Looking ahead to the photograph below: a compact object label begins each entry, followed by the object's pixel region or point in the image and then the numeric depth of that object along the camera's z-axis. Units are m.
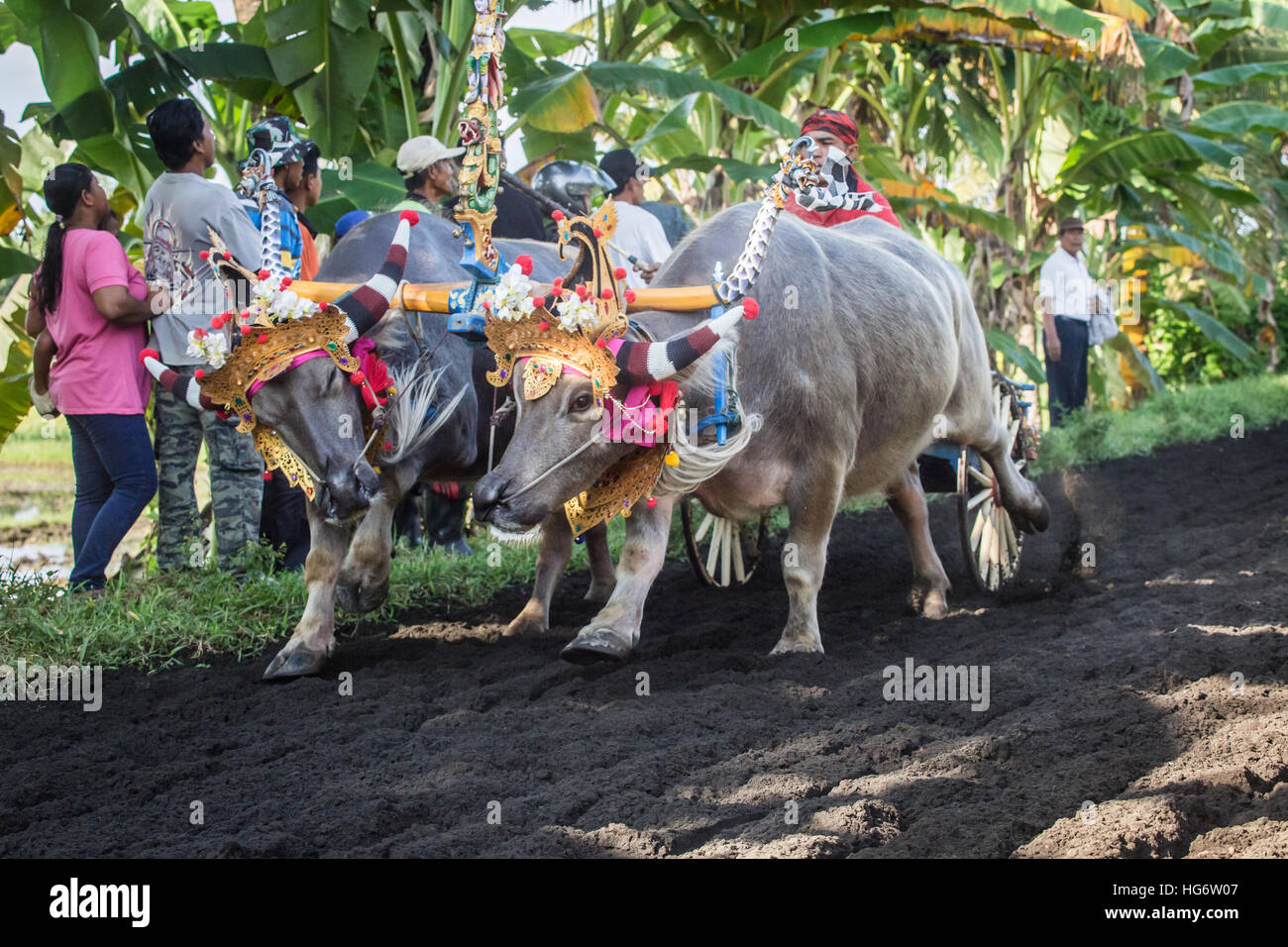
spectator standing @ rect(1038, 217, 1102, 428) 12.48
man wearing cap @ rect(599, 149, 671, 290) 7.00
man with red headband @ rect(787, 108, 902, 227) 7.06
